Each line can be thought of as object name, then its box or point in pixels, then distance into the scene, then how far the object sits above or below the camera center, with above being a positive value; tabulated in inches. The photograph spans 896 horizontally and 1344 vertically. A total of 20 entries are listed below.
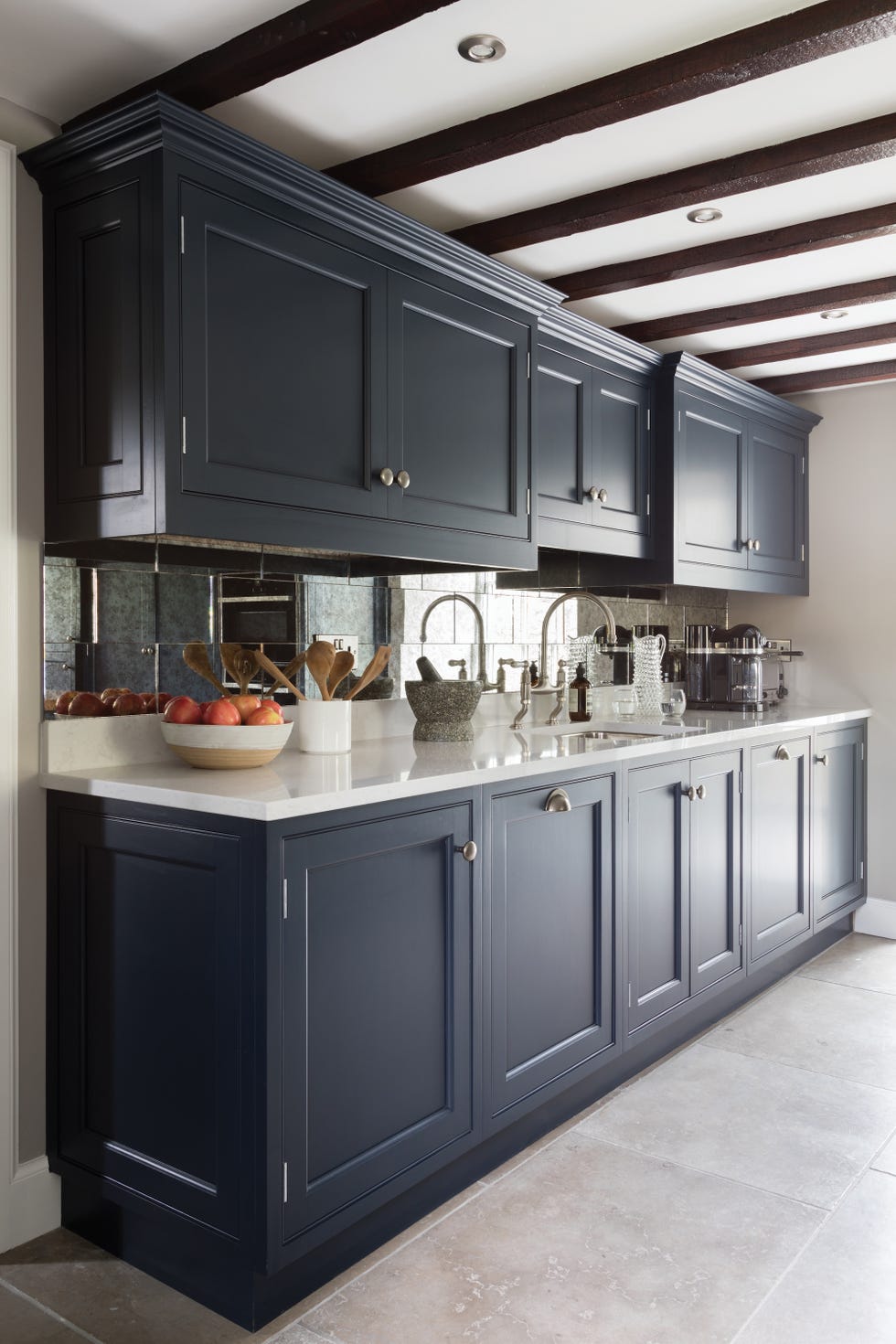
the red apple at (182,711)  87.2 -5.5
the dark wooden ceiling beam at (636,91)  73.0 +42.4
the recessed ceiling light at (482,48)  75.8 +43.7
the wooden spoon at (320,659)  96.6 -1.3
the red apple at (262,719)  87.5 -6.2
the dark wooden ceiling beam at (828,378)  162.1 +42.4
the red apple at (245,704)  88.8 -5.0
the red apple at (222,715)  86.4 -5.8
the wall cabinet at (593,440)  124.0 +26.1
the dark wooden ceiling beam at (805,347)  145.6 +42.8
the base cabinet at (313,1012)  73.2 -29.5
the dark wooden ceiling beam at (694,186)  91.1 +43.0
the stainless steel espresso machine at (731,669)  167.6 -3.9
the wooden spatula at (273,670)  95.7 -2.3
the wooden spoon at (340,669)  98.9 -2.3
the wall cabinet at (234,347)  77.7 +24.4
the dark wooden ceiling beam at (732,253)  108.9 +43.0
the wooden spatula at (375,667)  103.0 -2.1
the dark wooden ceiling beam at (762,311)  128.4 +42.8
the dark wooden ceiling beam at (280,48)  70.4 +42.2
